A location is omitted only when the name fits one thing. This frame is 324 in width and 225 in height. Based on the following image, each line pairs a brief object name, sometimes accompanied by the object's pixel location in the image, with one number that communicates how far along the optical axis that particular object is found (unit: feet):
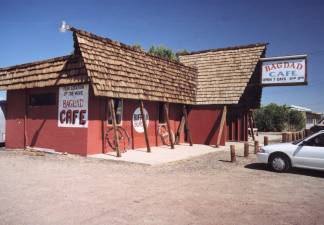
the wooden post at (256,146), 49.63
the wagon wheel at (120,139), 46.68
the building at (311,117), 194.74
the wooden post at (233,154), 40.57
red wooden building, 44.29
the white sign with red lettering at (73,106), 44.36
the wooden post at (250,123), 77.12
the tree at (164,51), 144.36
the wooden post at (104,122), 45.80
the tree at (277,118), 131.85
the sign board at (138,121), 52.16
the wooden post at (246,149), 45.35
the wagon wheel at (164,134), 58.65
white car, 32.94
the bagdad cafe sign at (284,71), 61.05
